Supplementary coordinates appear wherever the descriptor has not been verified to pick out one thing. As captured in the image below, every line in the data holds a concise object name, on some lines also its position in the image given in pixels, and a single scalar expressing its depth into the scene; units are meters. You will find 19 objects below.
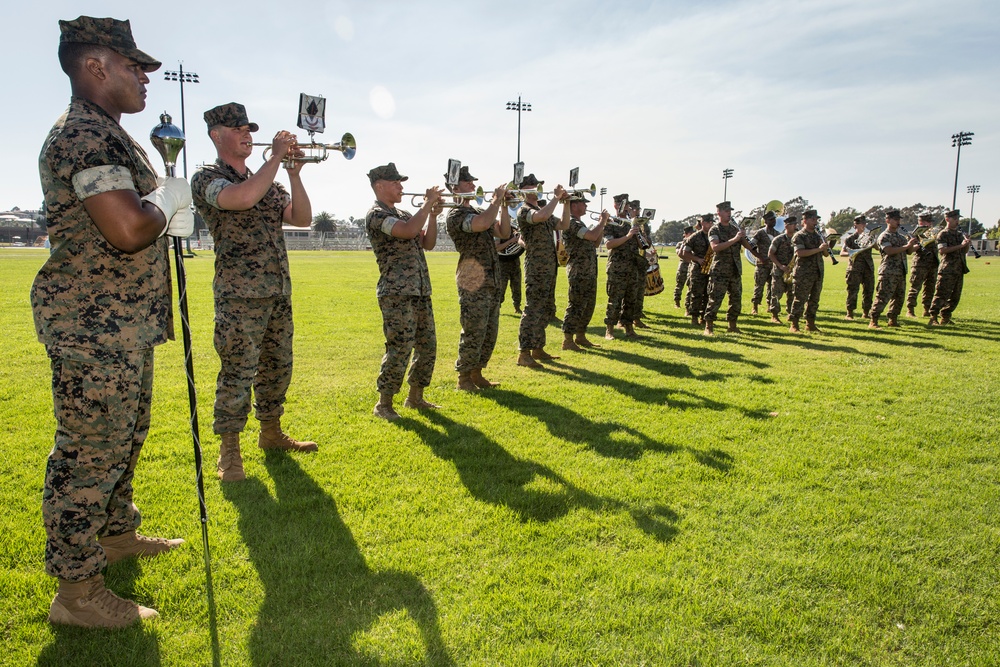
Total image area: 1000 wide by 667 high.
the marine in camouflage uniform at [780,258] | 13.19
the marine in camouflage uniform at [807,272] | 11.91
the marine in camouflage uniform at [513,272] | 12.69
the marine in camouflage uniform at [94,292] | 2.51
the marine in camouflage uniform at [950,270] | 13.04
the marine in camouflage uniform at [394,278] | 5.73
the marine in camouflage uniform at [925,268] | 13.38
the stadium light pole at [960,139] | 53.79
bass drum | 14.88
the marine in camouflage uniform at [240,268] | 4.28
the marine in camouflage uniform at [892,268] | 12.48
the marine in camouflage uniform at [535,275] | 8.69
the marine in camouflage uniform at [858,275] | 13.62
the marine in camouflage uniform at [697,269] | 12.23
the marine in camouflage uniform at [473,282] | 7.02
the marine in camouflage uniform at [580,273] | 9.44
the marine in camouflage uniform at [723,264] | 11.53
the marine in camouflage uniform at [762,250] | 14.15
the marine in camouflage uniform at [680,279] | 15.88
